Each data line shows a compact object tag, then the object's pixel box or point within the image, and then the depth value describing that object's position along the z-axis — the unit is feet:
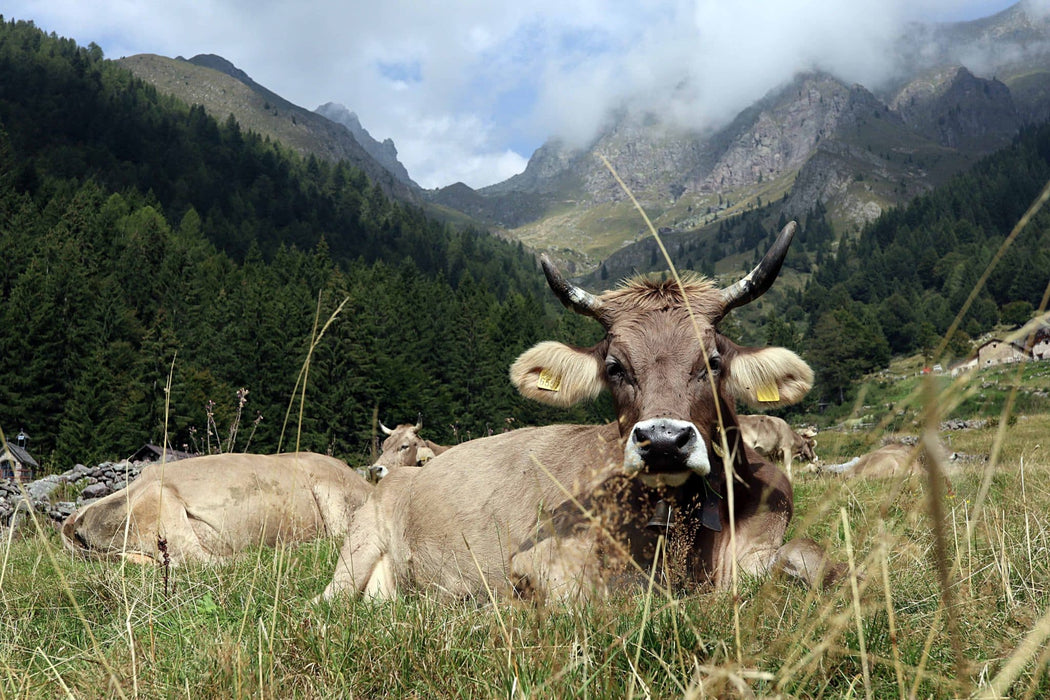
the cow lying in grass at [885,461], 48.91
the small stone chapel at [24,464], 54.67
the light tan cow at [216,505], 26.12
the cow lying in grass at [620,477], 12.67
